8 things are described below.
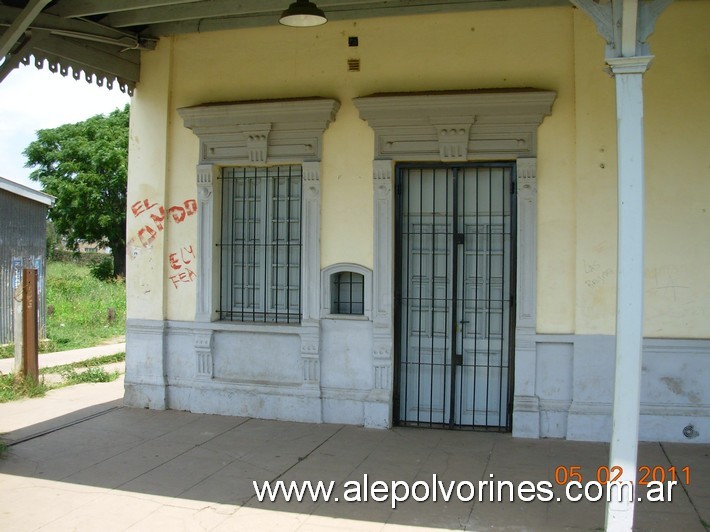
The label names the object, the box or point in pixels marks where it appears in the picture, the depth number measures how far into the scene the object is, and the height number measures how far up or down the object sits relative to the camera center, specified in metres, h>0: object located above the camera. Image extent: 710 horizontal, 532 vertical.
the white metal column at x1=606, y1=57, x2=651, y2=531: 4.27 -0.19
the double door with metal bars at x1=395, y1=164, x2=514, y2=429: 7.05 -0.31
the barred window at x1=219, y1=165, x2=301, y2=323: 7.69 +0.22
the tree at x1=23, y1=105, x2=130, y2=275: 31.38 +3.78
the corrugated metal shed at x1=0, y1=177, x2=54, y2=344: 12.38 +0.45
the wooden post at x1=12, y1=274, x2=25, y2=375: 8.98 -0.89
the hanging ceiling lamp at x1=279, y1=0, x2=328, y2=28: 5.54 +1.99
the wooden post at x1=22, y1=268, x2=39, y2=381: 8.84 -0.80
